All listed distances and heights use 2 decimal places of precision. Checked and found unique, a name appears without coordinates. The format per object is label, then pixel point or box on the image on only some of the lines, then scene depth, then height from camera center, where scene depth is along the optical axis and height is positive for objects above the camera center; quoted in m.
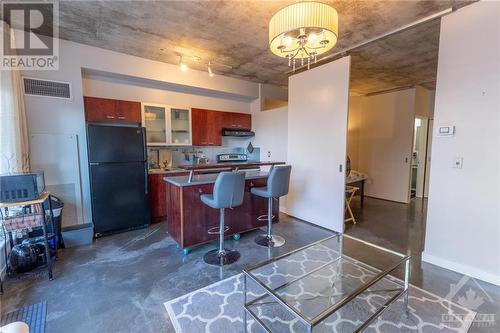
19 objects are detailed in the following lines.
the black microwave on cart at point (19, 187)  2.19 -0.40
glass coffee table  1.75 -1.40
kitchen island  2.83 -0.89
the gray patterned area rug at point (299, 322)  1.75 -1.41
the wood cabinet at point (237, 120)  5.18 +0.67
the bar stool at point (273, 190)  3.07 -0.60
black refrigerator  3.35 -0.46
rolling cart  2.28 -0.77
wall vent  3.08 +0.86
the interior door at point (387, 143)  5.38 +0.14
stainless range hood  5.11 +0.37
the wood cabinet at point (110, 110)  3.61 +0.65
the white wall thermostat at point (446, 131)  2.48 +0.20
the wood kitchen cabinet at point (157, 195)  4.01 -0.87
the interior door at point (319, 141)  3.46 +0.12
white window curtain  2.53 +0.27
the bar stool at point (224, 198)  2.55 -0.61
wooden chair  4.06 -1.00
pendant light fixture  1.81 +1.05
